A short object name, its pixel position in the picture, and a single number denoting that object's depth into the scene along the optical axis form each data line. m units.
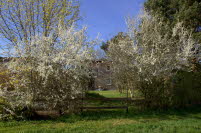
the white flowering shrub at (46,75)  6.86
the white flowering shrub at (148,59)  8.52
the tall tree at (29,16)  12.34
